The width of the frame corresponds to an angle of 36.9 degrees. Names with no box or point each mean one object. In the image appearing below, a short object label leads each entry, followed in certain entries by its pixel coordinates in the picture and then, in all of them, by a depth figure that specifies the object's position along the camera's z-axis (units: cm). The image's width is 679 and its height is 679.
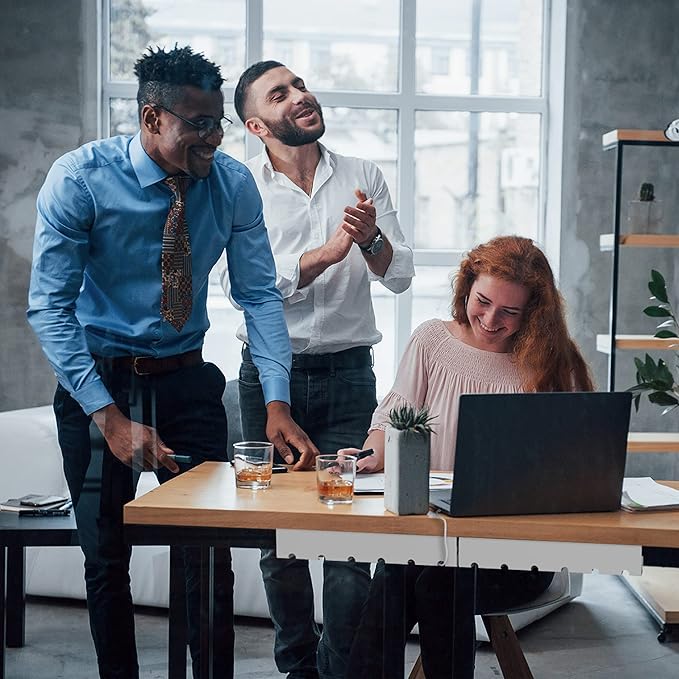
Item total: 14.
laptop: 153
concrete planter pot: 159
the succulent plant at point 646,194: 397
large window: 465
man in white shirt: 247
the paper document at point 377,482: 179
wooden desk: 154
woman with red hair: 220
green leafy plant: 277
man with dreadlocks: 204
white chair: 194
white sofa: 304
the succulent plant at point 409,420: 161
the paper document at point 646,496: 166
